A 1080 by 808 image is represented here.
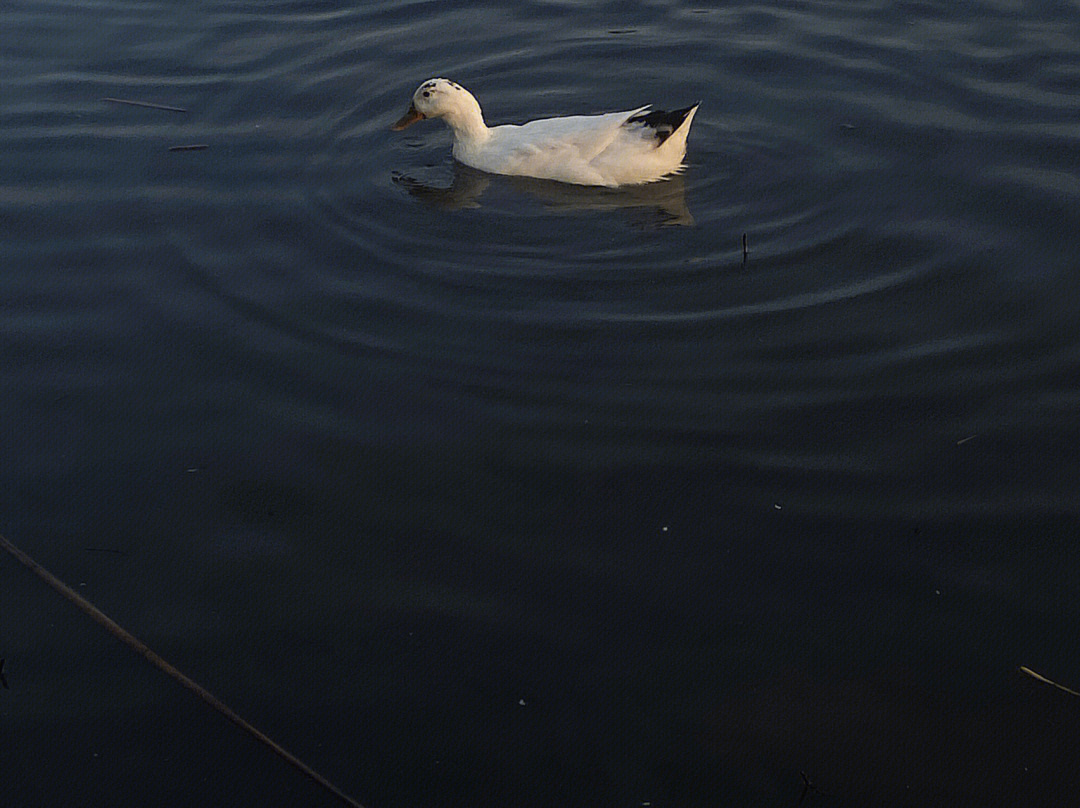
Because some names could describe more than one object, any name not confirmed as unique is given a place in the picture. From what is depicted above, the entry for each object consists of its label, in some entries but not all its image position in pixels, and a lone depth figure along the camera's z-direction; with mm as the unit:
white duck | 7602
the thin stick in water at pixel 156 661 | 4156
